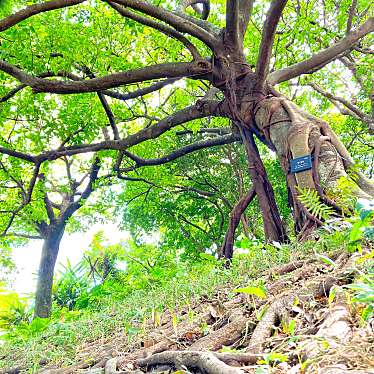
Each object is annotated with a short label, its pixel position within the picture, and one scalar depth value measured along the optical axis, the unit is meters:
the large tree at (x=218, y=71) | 4.01
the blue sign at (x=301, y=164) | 3.87
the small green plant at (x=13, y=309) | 8.69
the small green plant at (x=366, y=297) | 1.17
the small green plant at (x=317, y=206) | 2.97
